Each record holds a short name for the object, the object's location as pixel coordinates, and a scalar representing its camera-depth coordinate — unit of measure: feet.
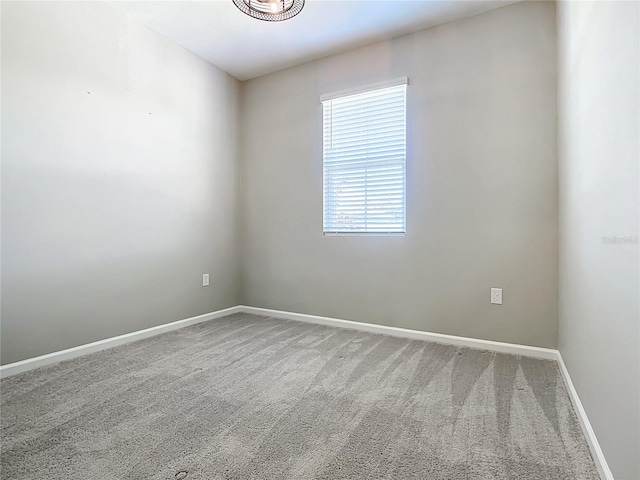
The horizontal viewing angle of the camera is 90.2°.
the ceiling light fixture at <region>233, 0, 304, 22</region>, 6.33
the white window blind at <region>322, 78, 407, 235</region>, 9.06
